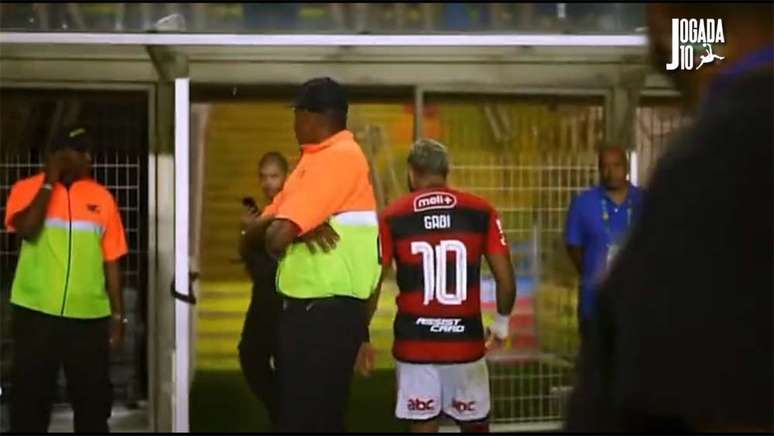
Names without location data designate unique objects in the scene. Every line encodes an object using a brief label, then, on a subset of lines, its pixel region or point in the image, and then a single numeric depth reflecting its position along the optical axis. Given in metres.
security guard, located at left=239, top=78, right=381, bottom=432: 9.50
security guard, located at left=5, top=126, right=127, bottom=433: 11.69
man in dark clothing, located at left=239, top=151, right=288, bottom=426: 12.83
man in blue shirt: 12.81
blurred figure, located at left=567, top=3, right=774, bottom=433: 2.56
